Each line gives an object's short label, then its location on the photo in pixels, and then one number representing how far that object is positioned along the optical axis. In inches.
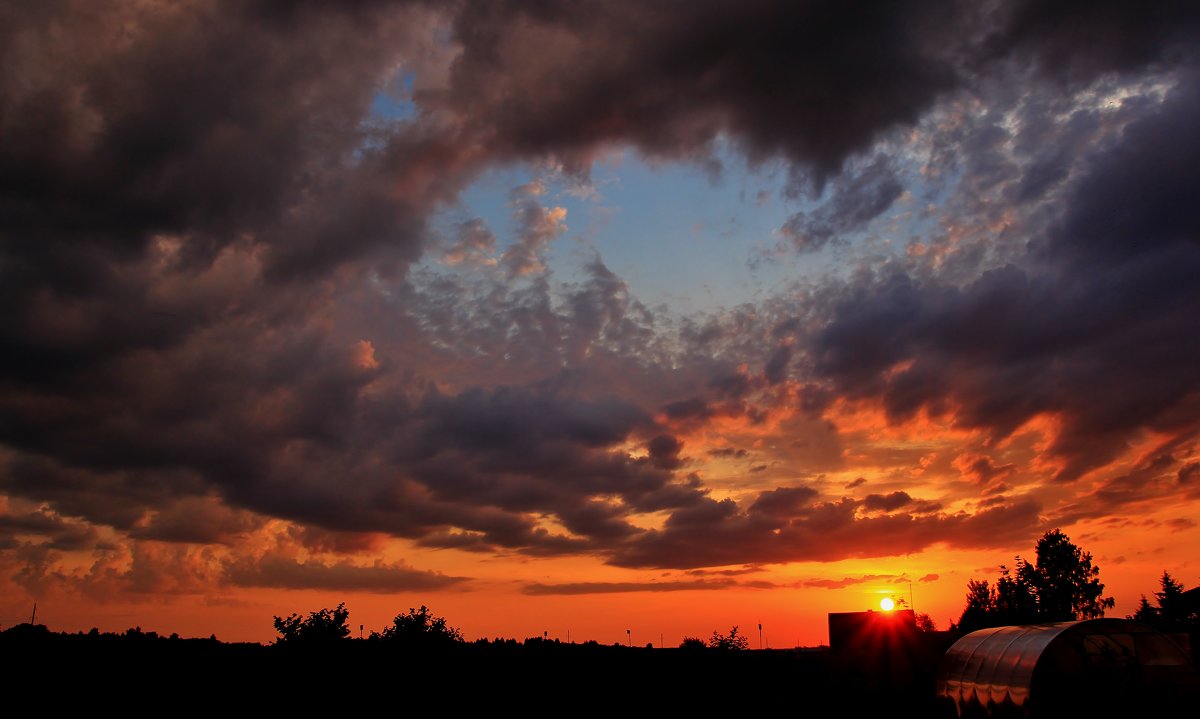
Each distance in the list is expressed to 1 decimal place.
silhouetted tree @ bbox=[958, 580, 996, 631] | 4086.9
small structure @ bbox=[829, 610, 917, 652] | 2218.3
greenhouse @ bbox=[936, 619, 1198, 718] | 1171.9
